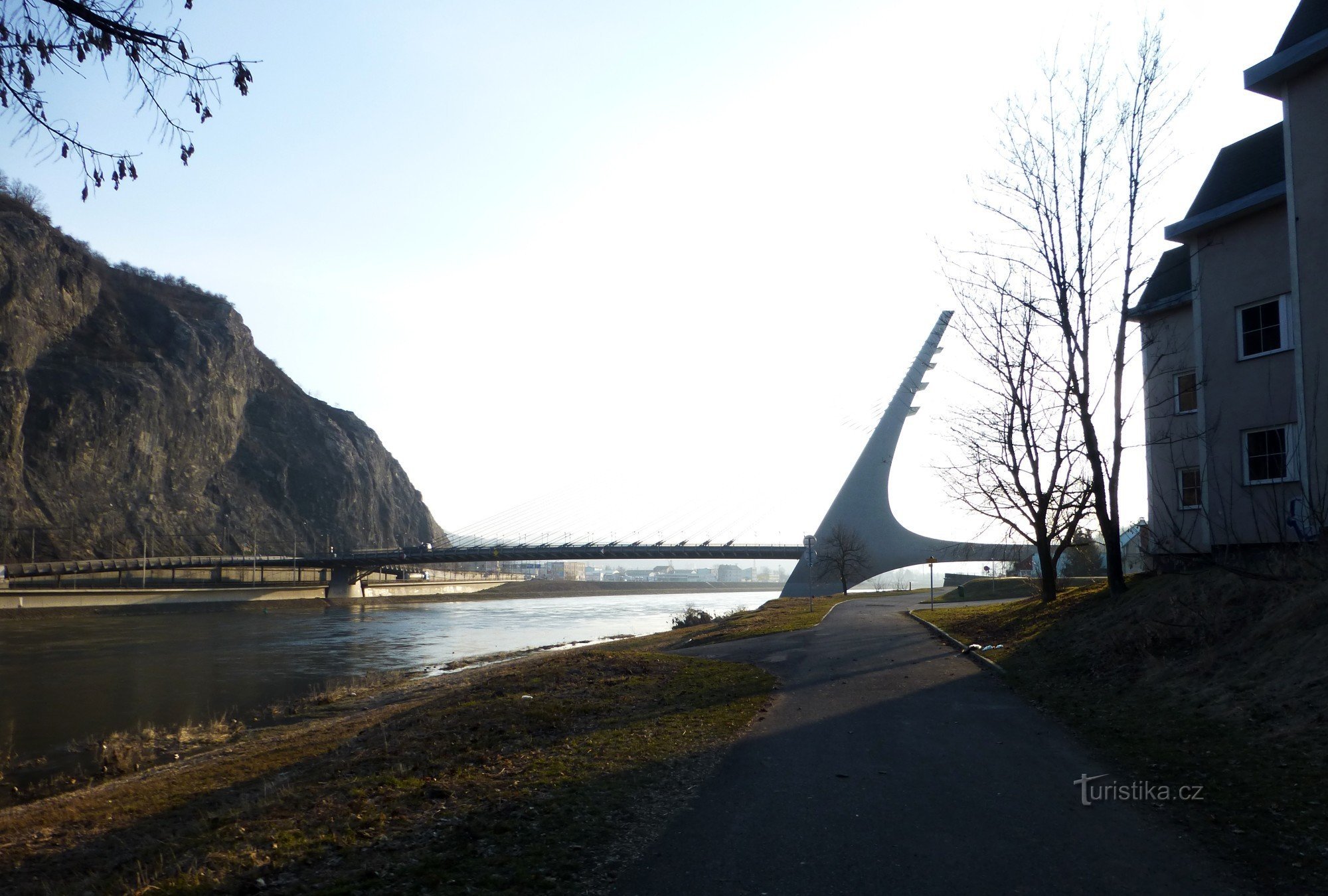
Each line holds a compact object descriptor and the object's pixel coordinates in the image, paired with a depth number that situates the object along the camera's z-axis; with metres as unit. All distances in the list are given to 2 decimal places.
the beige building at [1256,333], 14.85
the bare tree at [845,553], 57.69
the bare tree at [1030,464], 22.55
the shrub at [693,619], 39.54
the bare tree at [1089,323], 18.45
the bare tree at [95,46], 5.18
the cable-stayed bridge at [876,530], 60.69
